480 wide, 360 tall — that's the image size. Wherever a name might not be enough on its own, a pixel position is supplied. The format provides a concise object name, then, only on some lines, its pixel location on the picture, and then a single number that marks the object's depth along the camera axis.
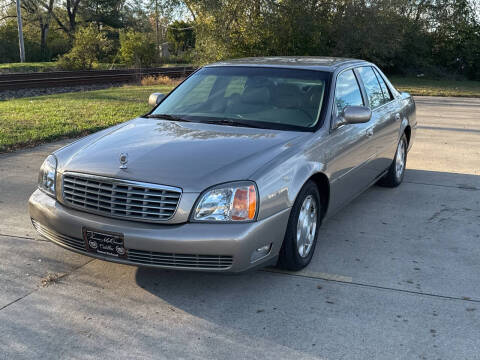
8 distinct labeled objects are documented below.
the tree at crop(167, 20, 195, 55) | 52.12
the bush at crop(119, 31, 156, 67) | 33.94
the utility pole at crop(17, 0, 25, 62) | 36.92
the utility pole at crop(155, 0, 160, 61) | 36.95
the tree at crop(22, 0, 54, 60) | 49.00
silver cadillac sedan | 3.56
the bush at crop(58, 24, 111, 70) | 32.47
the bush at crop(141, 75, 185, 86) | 22.81
